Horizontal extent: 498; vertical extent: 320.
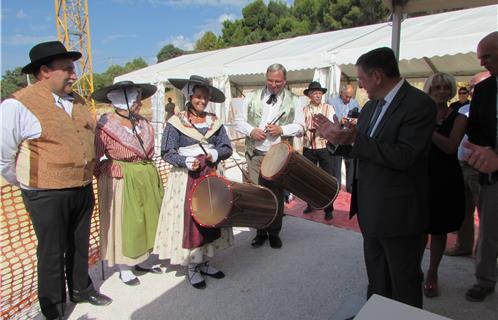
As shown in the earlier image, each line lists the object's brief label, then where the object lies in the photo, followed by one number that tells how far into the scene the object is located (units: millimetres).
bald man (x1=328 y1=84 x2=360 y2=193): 5922
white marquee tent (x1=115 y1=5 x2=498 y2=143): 5993
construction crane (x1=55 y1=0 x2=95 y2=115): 28906
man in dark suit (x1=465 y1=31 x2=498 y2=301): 2305
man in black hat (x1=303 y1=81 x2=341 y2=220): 4988
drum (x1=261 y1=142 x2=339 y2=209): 2504
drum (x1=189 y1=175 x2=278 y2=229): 2508
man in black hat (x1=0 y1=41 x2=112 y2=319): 2229
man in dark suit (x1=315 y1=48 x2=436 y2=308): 1785
